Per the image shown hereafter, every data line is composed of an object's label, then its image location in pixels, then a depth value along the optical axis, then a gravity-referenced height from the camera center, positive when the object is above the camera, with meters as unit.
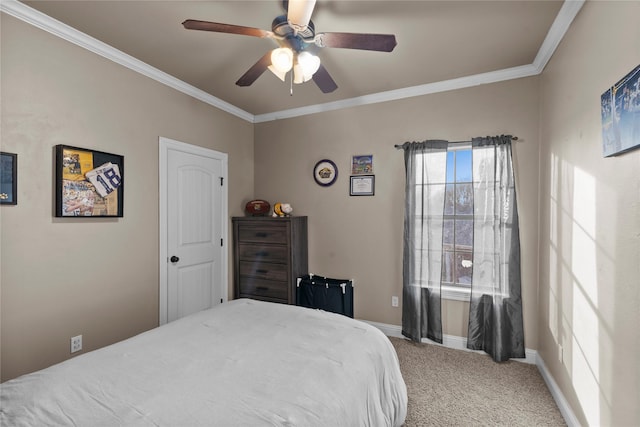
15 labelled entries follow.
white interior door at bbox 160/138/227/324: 2.91 -0.18
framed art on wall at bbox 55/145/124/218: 2.10 +0.21
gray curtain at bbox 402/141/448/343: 2.99 -0.24
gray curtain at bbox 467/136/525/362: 2.67 -0.40
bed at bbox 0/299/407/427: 1.07 -0.70
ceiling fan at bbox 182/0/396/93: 1.56 +0.98
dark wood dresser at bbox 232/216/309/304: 3.38 -0.51
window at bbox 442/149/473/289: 2.90 -0.09
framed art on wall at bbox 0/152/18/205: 1.83 +0.20
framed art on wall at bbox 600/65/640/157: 1.17 +0.42
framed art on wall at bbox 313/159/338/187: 3.56 +0.48
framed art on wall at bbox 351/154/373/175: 3.37 +0.54
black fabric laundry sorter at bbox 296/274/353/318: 3.22 -0.90
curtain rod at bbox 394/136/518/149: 2.73 +0.68
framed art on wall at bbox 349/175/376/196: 3.35 +0.30
